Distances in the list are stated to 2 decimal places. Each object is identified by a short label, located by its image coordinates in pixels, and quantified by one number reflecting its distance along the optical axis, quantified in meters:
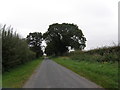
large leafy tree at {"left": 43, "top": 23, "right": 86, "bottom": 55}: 44.91
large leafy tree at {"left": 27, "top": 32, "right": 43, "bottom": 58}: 55.98
